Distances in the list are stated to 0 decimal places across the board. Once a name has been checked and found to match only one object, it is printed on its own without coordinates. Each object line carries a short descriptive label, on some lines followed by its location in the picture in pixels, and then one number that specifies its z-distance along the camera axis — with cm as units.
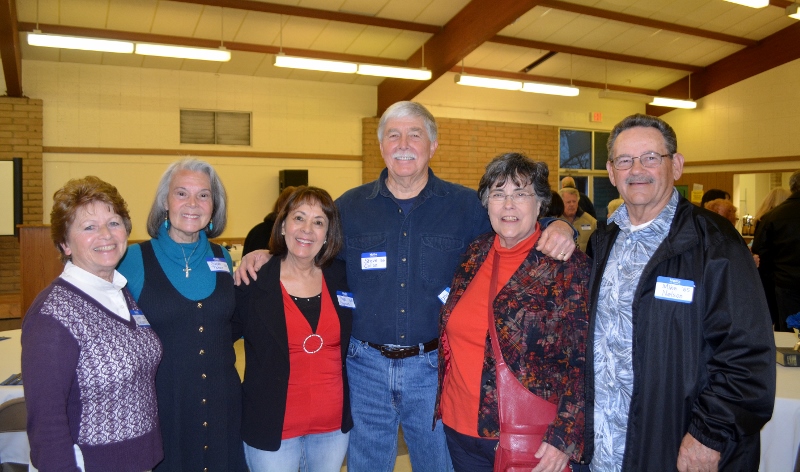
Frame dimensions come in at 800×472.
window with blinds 1086
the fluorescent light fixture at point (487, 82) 965
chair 256
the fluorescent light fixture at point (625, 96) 1126
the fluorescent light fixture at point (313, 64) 841
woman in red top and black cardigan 229
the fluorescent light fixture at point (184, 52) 774
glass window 1376
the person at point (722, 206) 622
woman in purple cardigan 169
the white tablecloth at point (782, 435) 272
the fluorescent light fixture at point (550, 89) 1026
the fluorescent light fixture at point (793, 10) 743
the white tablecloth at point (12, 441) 268
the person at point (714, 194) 684
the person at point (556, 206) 616
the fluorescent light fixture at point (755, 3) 702
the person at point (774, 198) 616
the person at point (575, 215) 767
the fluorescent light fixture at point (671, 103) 1184
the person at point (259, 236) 582
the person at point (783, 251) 507
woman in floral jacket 201
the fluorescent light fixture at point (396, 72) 920
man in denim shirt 250
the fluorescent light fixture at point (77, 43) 727
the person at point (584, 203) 868
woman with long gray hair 220
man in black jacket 175
